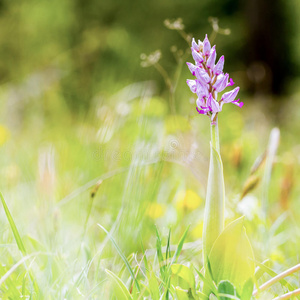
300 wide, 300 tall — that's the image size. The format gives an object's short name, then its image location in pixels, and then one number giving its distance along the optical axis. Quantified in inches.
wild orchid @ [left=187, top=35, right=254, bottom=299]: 45.2
